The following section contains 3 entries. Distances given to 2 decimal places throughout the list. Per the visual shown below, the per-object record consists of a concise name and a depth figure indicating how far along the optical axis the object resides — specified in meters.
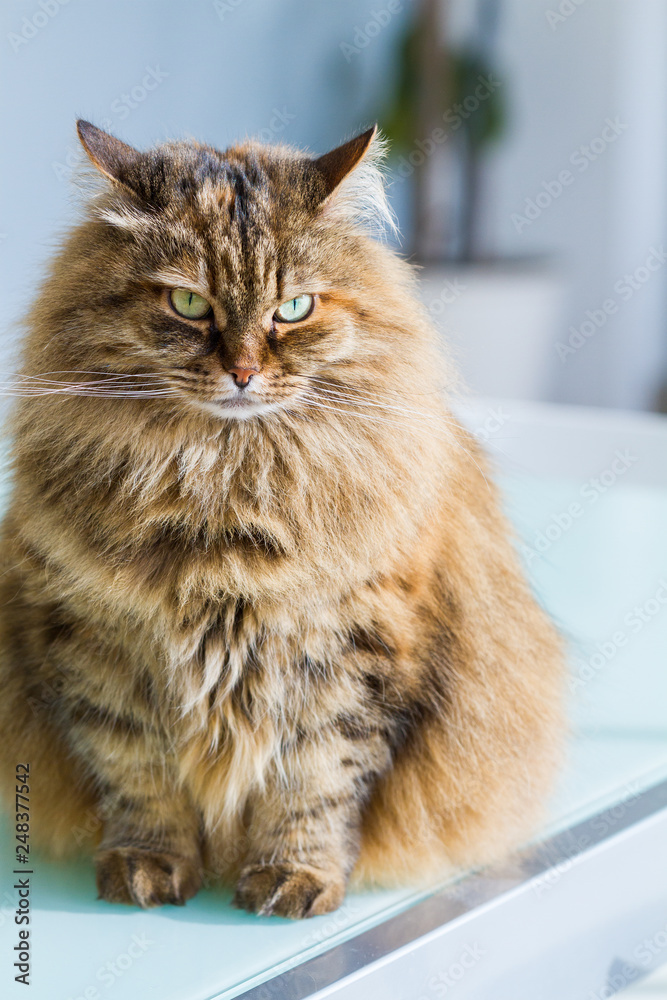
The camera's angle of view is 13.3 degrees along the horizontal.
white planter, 2.91
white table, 1.20
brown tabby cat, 1.20
